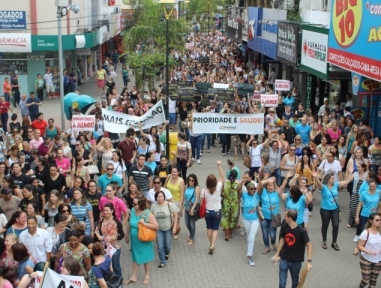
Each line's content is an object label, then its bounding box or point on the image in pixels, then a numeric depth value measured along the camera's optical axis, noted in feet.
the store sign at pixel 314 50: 67.18
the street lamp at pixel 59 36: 65.98
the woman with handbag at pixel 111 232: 31.40
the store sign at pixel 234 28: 129.90
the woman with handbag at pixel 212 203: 37.55
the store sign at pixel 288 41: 78.59
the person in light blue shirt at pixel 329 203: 37.70
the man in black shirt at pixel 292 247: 29.60
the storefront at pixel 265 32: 93.76
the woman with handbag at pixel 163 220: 35.04
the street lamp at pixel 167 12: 53.46
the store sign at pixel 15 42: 95.20
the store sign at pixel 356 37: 50.49
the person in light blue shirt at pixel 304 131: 55.57
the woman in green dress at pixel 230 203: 39.09
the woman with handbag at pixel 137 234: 32.81
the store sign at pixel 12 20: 97.76
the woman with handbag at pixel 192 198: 37.93
